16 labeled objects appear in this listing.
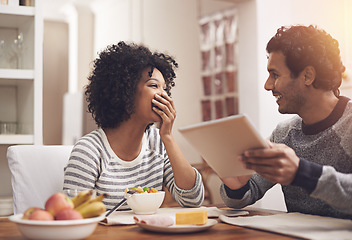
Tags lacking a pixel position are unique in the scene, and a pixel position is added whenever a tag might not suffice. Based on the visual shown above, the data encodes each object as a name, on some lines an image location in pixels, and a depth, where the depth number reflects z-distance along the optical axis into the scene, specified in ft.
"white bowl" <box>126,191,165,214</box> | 4.74
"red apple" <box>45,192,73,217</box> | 3.33
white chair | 5.60
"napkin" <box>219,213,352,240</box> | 3.67
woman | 5.44
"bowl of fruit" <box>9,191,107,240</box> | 3.22
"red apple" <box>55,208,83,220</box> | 3.28
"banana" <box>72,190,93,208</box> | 3.59
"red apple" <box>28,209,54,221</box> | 3.24
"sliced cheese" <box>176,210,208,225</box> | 3.96
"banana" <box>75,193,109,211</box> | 3.54
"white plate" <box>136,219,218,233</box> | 3.80
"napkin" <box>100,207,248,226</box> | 4.32
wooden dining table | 3.70
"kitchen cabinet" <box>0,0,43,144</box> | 7.81
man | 4.86
